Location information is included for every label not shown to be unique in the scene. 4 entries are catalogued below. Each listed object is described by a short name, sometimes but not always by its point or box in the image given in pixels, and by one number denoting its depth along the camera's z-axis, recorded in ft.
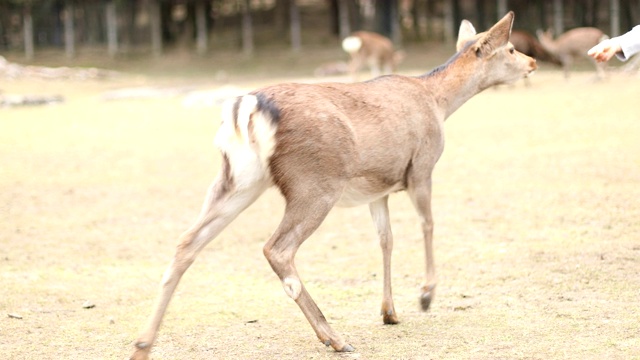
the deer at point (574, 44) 70.03
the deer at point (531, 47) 71.58
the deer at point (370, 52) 77.56
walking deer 15.53
